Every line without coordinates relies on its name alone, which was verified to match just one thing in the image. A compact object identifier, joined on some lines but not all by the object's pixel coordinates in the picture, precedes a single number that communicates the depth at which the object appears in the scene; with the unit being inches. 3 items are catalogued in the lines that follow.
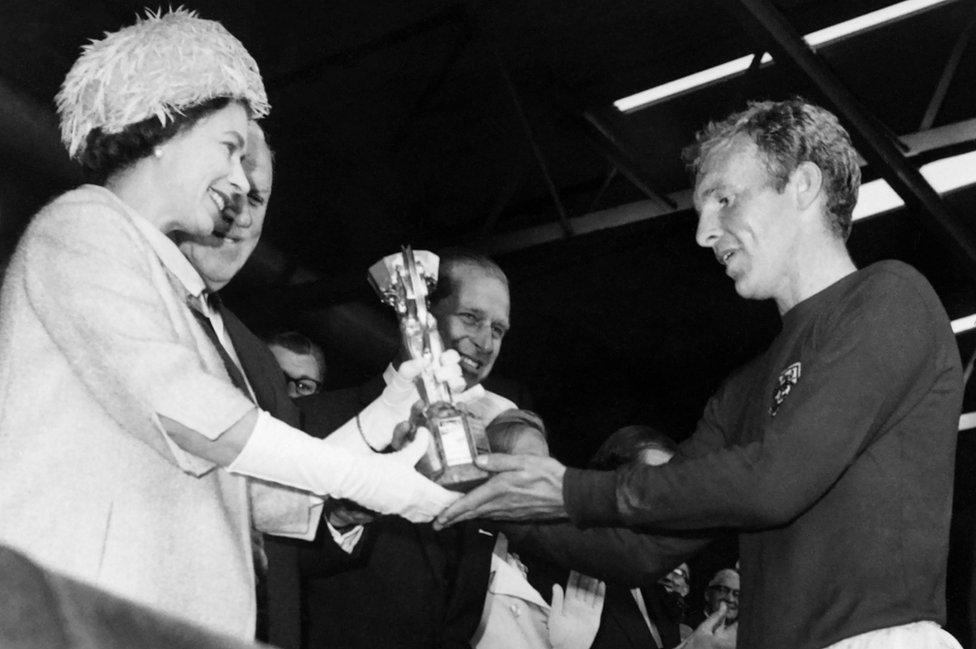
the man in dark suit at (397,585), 96.0
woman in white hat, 55.0
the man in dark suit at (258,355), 69.6
